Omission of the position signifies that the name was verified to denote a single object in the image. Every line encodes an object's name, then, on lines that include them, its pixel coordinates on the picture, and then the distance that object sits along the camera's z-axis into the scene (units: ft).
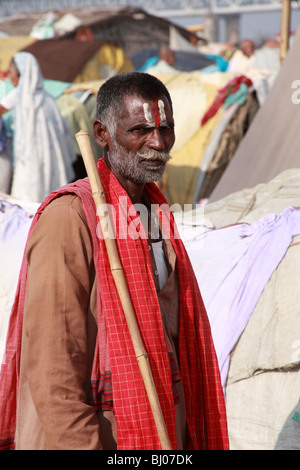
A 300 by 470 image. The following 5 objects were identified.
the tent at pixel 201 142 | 50.31
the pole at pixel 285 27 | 44.14
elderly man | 9.52
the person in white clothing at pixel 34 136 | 42.11
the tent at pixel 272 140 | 33.60
